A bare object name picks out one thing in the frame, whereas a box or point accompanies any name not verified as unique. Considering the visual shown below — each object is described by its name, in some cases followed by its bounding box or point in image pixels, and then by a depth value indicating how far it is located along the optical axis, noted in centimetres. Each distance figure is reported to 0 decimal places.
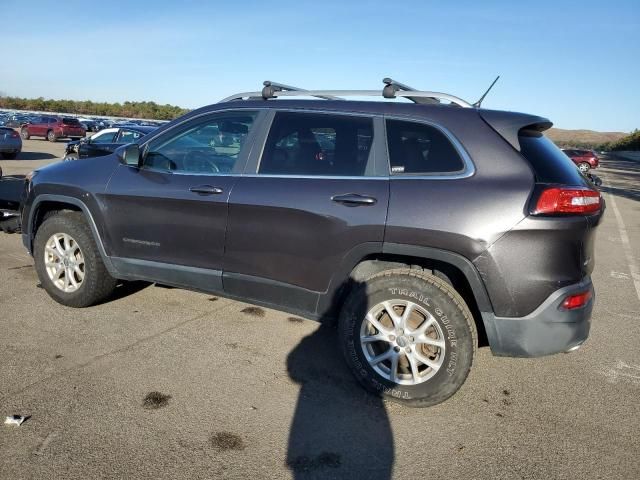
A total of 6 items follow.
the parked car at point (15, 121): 3644
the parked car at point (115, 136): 1441
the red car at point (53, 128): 3164
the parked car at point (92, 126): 4318
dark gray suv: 282
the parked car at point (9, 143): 1823
